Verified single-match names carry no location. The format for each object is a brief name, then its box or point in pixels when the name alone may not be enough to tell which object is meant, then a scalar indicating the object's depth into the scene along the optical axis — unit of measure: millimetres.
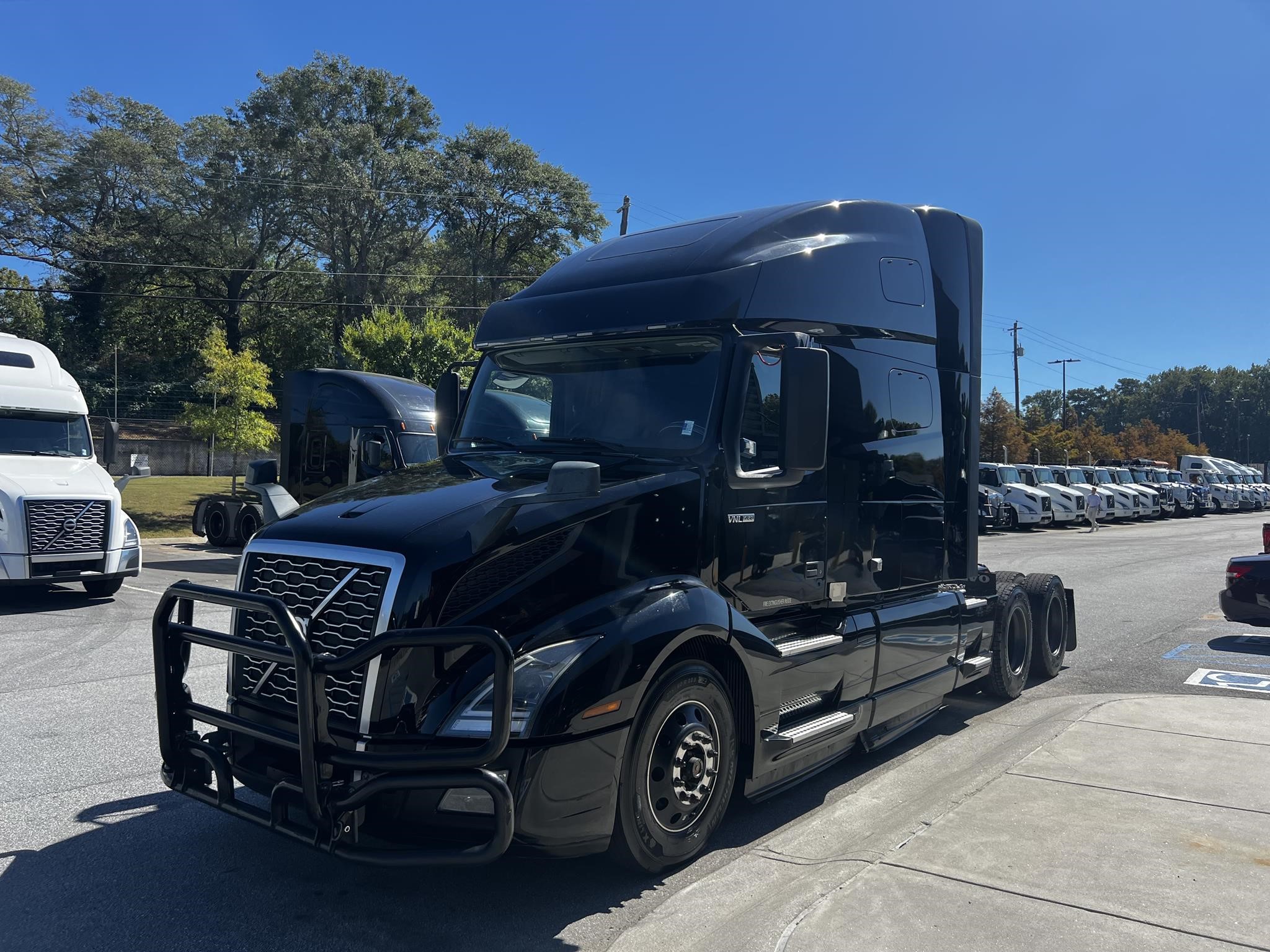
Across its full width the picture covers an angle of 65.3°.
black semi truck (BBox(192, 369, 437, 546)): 16484
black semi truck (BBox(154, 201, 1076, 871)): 3574
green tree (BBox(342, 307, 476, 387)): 26125
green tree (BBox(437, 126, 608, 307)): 43531
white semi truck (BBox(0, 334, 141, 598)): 11430
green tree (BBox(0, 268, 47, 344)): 46594
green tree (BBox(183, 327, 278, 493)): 26828
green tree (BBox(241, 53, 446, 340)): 42031
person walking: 32938
